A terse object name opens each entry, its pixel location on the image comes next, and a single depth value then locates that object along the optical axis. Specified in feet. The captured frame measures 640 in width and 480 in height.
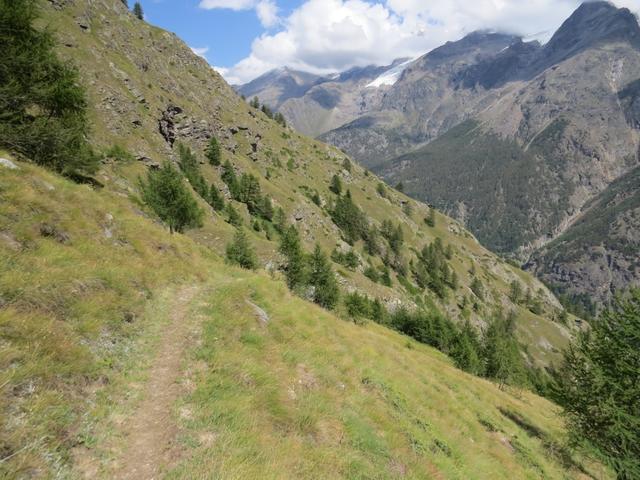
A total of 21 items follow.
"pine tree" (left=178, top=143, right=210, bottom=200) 255.50
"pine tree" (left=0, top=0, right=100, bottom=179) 65.31
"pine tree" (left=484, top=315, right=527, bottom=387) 189.57
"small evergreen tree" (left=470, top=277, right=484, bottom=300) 526.98
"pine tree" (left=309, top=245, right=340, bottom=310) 183.01
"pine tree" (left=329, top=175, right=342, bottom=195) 490.49
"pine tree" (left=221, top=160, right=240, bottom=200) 299.17
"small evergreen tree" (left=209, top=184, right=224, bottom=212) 257.75
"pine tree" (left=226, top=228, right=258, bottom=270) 149.48
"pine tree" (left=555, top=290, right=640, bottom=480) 62.60
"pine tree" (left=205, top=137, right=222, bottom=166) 312.71
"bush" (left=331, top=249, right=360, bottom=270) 318.24
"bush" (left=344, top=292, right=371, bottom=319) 193.19
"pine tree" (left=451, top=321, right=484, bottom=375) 188.65
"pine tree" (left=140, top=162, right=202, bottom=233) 134.62
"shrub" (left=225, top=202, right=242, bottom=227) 248.59
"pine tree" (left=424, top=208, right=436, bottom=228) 650.43
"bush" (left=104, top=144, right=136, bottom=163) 192.21
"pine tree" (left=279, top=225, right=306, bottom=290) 175.52
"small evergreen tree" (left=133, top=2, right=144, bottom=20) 421.59
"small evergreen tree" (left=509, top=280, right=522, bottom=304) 617.33
